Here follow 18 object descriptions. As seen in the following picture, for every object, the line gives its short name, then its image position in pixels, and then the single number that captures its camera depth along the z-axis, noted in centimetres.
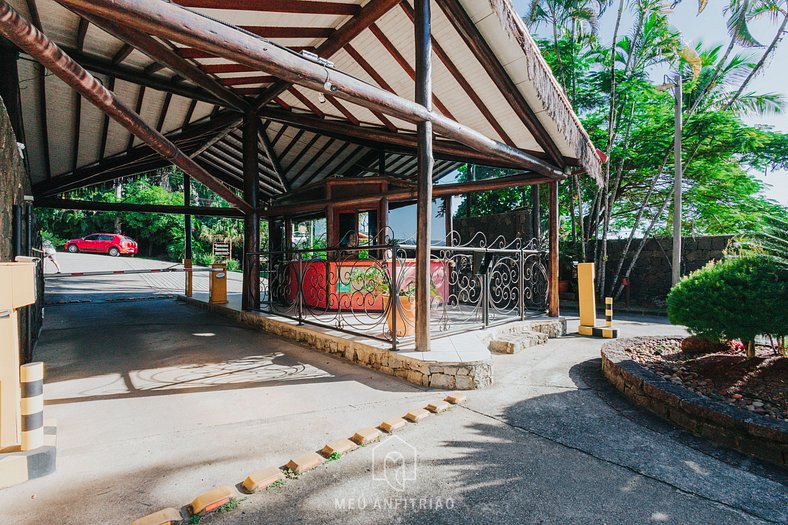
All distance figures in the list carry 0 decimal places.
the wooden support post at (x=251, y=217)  683
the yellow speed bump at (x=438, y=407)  298
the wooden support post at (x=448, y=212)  895
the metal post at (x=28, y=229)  412
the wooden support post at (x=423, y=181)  383
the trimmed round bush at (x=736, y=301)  308
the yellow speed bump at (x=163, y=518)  162
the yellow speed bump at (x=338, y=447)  228
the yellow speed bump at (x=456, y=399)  320
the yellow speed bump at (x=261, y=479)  191
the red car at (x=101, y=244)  2277
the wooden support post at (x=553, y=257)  641
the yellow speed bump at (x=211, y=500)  173
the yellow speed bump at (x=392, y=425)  261
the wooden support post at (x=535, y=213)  964
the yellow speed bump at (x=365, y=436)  244
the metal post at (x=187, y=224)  1110
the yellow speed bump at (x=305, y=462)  209
